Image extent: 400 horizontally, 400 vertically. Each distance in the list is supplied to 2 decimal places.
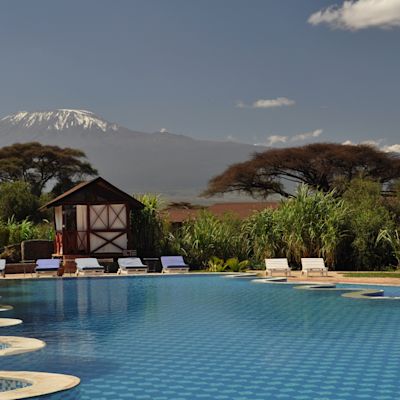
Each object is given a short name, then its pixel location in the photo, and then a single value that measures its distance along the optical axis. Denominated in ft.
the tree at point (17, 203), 153.13
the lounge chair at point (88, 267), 82.99
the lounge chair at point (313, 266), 74.74
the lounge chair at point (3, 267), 81.60
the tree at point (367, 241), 85.03
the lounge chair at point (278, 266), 76.23
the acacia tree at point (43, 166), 217.77
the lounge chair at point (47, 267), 81.97
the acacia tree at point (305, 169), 162.81
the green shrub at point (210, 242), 90.79
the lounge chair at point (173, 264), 83.30
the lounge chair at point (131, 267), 83.25
